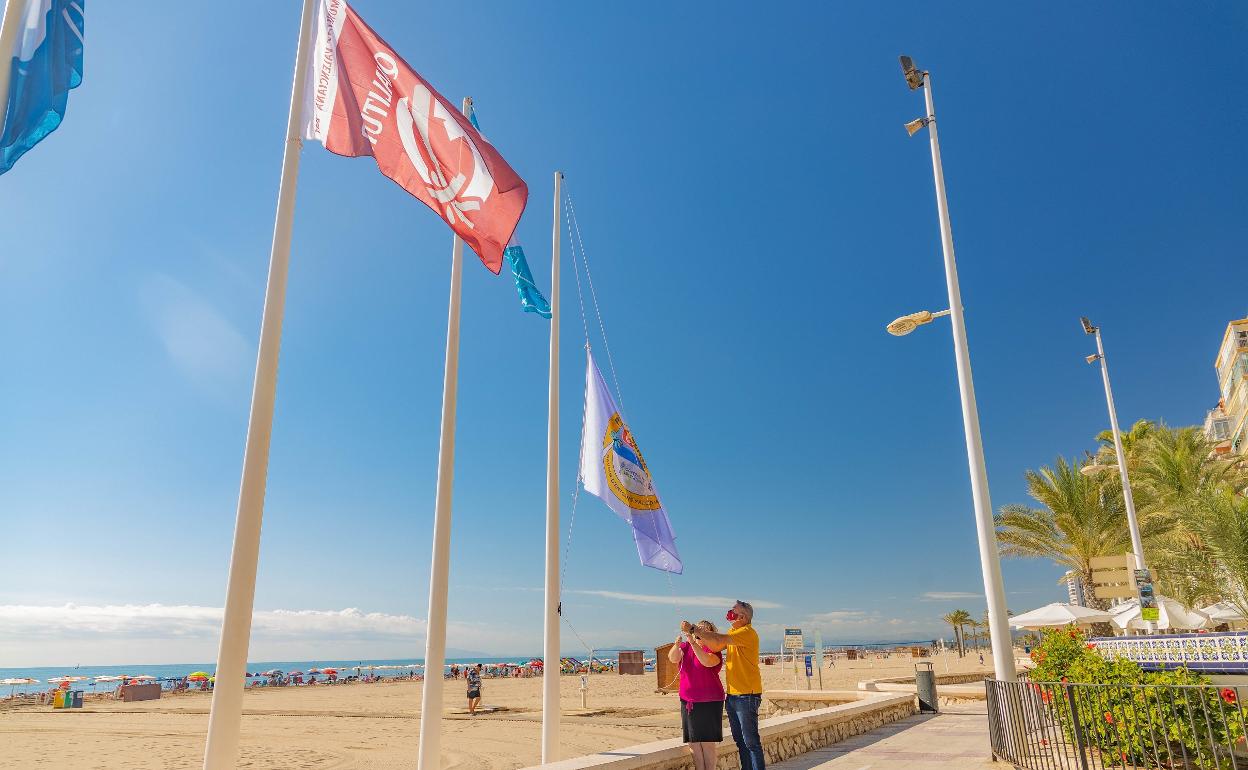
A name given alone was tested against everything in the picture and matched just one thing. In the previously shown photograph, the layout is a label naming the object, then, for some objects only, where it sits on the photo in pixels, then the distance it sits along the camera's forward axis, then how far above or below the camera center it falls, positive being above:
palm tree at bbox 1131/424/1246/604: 18.62 +3.73
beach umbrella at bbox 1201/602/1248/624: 18.47 -0.19
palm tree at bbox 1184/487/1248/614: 15.32 +1.45
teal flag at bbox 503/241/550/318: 9.96 +4.28
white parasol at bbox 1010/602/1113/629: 20.30 -0.27
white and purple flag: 10.41 +1.85
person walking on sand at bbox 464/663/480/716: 25.58 -2.58
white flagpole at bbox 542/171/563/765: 8.46 +0.42
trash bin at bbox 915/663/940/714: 16.61 -1.82
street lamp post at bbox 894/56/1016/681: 8.91 +1.44
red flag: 6.93 +4.50
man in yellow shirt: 6.78 -0.56
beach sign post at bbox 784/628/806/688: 20.33 -0.77
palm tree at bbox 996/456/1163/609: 26.03 +2.98
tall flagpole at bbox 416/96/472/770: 7.01 +0.38
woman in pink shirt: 6.96 -0.80
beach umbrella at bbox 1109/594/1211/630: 17.03 -0.28
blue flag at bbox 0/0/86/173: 5.23 +3.84
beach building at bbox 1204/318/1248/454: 49.22 +14.97
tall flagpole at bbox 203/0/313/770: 5.12 +0.67
